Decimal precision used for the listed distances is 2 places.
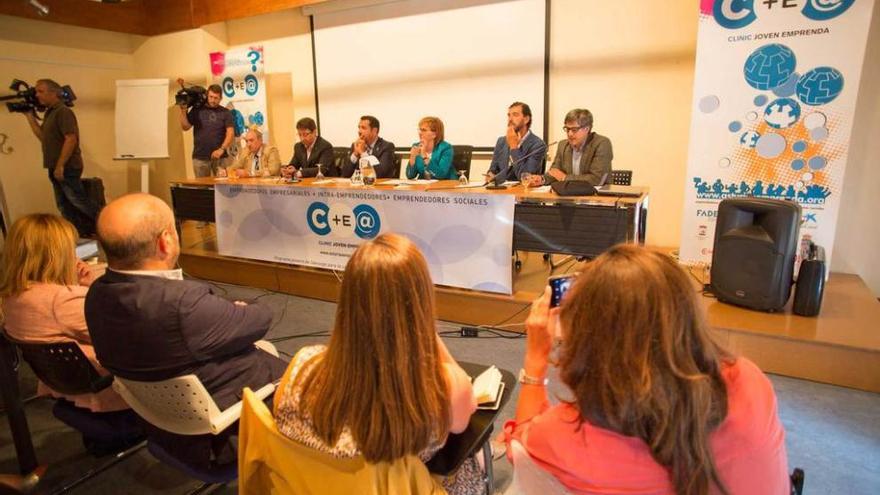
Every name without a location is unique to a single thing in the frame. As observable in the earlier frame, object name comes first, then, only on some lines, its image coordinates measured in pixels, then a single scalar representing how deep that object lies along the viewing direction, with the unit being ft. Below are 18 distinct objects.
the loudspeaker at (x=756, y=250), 7.77
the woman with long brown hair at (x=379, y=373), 2.88
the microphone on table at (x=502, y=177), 10.42
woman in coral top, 2.45
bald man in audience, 4.05
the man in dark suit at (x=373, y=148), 14.02
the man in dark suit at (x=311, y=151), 15.01
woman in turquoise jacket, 13.00
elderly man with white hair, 15.38
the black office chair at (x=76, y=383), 4.99
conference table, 8.78
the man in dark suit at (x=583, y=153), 11.12
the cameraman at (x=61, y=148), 16.28
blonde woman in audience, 5.28
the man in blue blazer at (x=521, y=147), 11.95
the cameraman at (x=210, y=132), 18.22
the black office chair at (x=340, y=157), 15.20
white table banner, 9.50
